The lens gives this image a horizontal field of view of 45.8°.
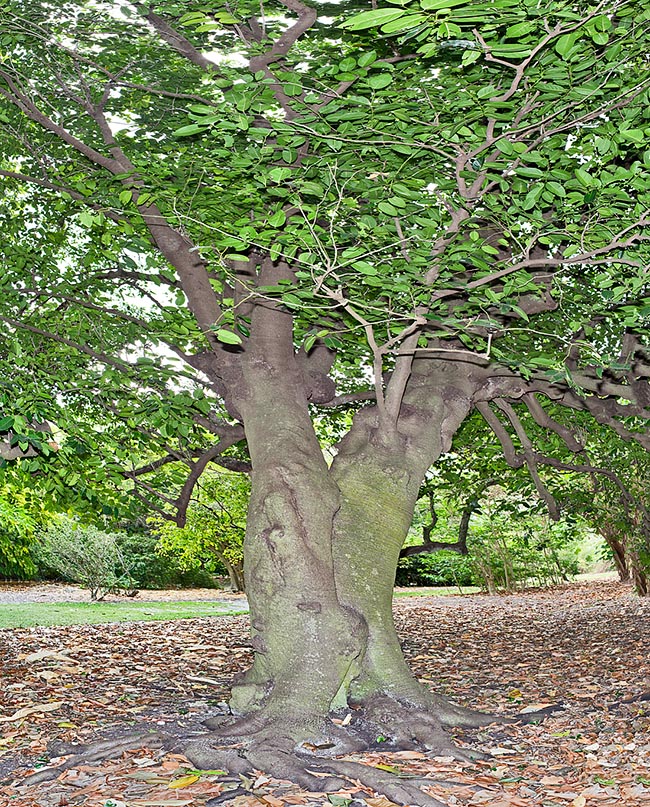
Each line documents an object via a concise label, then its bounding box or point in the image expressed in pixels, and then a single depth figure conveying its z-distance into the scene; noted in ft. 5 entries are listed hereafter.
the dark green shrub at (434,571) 81.05
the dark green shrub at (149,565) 76.69
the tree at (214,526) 58.85
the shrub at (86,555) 61.31
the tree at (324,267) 12.99
